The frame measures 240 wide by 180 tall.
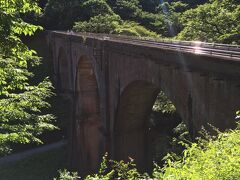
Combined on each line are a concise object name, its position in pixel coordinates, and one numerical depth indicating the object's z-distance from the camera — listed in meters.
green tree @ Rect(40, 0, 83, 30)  54.00
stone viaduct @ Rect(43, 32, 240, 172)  11.44
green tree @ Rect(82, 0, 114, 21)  52.62
